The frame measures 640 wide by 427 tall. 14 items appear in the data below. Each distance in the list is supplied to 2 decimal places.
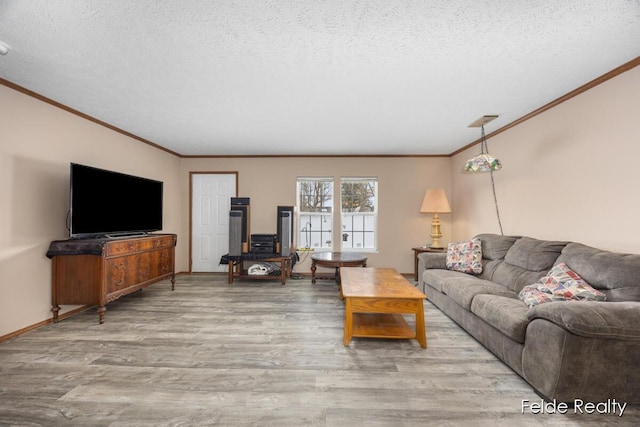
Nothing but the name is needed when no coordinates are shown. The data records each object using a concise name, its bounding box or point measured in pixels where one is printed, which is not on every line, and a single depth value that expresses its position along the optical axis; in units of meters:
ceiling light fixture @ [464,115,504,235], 3.20
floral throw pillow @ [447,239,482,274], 3.49
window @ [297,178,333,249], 5.48
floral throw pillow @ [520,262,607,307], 2.05
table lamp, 4.77
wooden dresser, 2.91
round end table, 4.23
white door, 5.43
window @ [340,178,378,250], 5.44
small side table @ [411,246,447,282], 4.70
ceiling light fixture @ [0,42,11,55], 1.90
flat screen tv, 2.92
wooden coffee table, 2.45
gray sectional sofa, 1.57
